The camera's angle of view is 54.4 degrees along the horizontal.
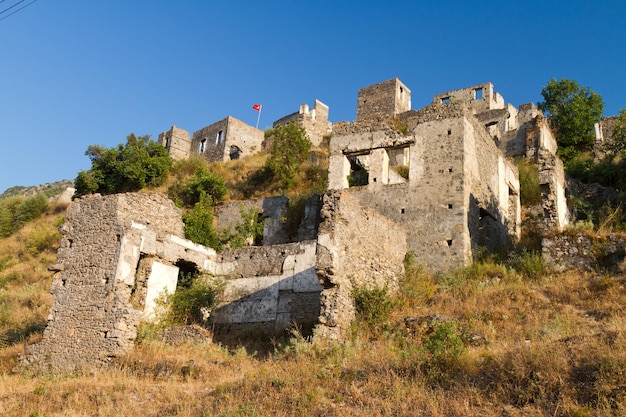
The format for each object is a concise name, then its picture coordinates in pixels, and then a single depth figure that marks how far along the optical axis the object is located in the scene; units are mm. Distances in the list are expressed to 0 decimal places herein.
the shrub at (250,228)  21859
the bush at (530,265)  14758
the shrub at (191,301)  15283
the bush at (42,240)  28362
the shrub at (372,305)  13297
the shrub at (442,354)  8969
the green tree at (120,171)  30906
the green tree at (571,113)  28453
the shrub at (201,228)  20594
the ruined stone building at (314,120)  36875
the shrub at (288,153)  28406
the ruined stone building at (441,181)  17438
